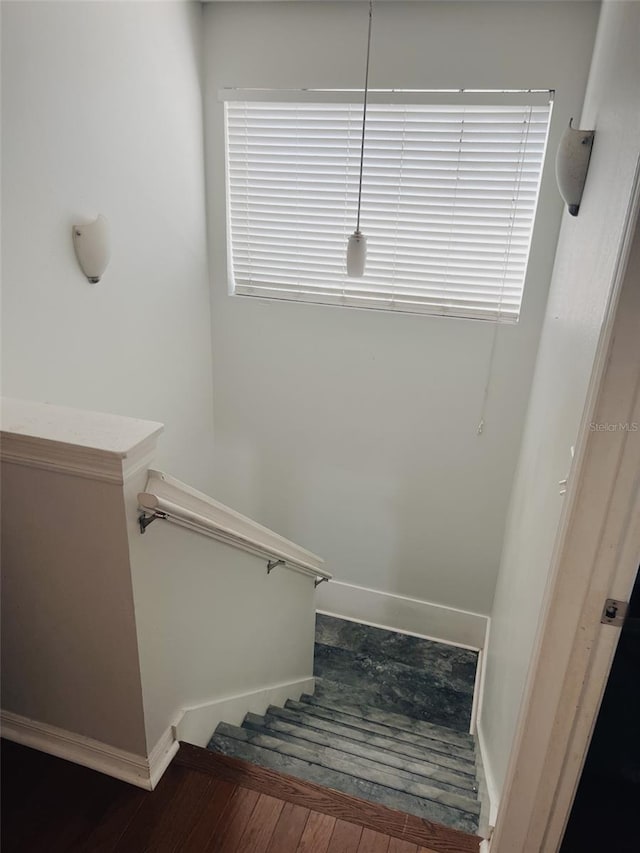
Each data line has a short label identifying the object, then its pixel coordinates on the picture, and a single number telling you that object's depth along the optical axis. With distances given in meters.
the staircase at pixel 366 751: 1.97
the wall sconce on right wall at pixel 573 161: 1.72
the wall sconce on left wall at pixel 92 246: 1.99
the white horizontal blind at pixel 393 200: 2.60
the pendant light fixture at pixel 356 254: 2.27
